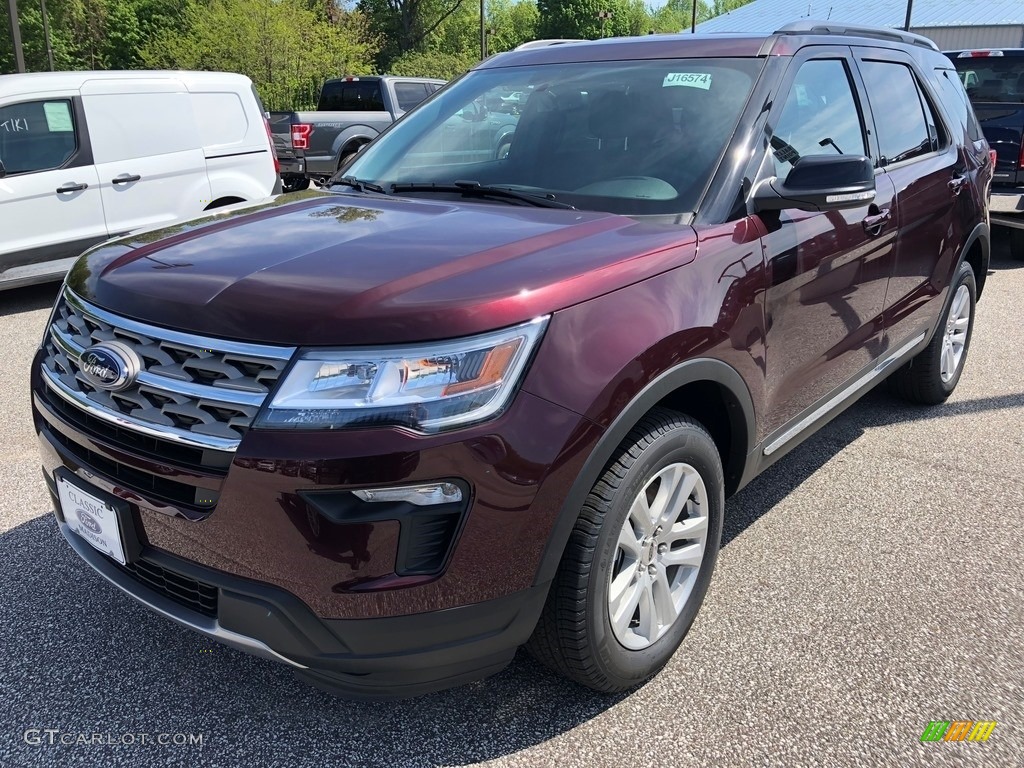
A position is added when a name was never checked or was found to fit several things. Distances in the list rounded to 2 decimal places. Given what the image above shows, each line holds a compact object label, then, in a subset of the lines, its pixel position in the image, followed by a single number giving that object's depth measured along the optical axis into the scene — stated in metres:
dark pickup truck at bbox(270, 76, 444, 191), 12.81
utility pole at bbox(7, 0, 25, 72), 20.86
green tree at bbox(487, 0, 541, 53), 65.94
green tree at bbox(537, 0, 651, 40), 62.47
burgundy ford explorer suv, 1.81
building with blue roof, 41.62
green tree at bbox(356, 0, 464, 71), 54.66
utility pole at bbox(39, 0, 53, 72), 32.97
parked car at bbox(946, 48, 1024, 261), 8.32
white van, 6.62
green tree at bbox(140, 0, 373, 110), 31.17
